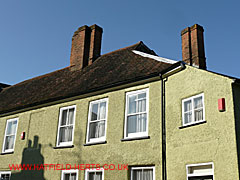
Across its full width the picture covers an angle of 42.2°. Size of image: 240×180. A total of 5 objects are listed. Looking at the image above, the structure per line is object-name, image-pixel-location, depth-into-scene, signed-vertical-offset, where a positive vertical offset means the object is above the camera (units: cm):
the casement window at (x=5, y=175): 1631 -17
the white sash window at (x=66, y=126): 1458 +220
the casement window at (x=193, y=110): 1044 +226
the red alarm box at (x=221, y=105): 958 +221
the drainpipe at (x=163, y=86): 1095 +339
